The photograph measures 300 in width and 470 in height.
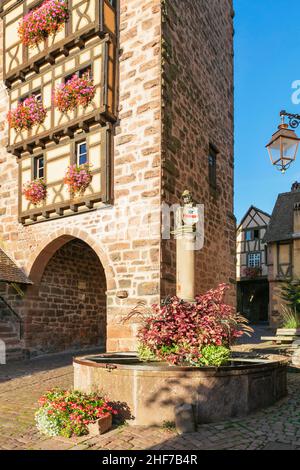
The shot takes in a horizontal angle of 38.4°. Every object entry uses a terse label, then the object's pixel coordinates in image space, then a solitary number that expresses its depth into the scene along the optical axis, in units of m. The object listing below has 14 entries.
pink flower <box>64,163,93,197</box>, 10.45
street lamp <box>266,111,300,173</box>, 6.18
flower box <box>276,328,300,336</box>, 11.77
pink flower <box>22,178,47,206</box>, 11.47
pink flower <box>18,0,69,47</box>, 11.19
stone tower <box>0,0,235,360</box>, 9.81
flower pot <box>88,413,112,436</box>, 4.96
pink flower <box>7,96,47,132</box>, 11.69
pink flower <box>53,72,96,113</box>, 10.46
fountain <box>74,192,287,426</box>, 5.23
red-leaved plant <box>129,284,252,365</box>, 5.92
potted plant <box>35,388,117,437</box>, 4.94
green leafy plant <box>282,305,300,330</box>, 12.72
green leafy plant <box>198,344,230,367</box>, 5.79
